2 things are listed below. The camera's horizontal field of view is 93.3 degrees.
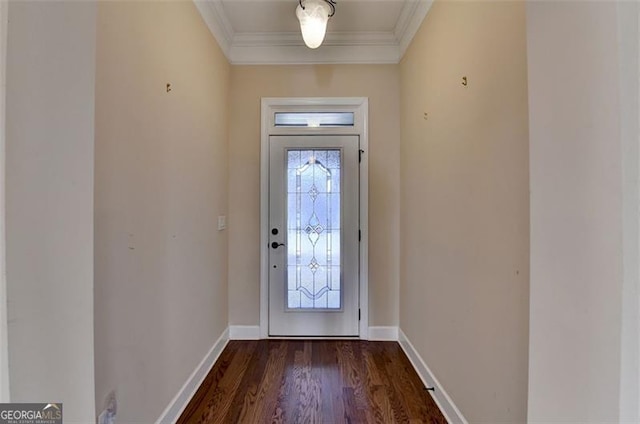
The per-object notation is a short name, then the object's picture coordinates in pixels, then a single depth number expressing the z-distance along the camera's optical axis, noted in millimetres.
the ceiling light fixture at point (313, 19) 2016
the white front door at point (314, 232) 2867
